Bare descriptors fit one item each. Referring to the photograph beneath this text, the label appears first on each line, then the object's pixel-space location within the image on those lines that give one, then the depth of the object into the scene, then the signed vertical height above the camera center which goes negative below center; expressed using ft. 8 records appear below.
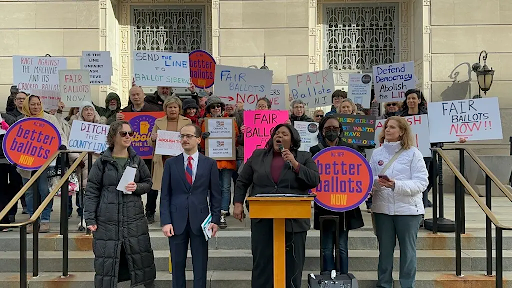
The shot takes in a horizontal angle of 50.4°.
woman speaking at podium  17.71 -1.59
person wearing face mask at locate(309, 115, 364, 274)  19.10 -2.93
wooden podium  16.19 -1.98
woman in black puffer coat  17.79 -2.61
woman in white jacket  18.56 -1.98
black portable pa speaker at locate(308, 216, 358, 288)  17.31 -4.46
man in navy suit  17.94 -2.10
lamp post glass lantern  40.45 +4.78
